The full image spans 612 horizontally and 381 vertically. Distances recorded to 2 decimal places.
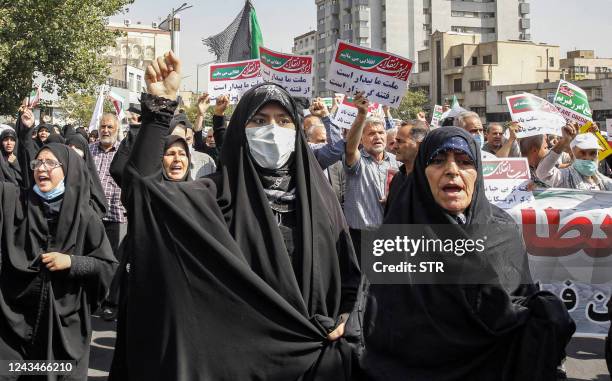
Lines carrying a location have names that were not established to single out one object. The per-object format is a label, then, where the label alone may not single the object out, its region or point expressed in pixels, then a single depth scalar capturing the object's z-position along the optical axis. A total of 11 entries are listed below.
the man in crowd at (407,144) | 5.33
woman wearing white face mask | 2.66
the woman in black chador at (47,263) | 4.33
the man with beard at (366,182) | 5.57
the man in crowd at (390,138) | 6.78
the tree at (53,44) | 19.08
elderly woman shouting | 2.39
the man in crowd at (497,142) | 7.61
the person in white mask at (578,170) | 6.20
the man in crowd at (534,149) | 6.80
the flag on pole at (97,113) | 11.26
